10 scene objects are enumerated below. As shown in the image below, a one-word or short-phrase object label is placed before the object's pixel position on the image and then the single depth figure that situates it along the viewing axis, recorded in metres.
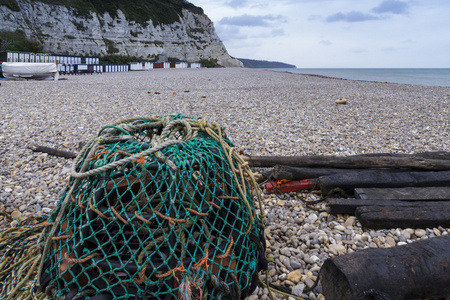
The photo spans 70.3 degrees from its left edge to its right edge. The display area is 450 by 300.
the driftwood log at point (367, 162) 4.69
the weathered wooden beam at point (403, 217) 3.57
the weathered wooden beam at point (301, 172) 4.55
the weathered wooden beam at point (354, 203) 3.79
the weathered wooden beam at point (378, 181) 4.26
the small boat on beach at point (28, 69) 22.37
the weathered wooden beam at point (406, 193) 3.96
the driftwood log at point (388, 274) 2.13
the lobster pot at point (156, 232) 2.05
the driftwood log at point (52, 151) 5.82
